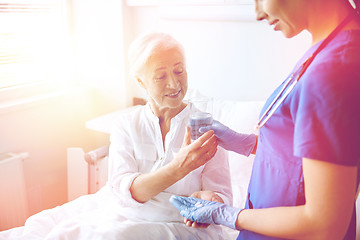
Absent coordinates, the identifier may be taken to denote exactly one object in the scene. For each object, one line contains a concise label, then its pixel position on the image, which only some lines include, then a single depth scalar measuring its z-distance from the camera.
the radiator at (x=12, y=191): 2.07
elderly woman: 1.33
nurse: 0.72
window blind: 2.29
